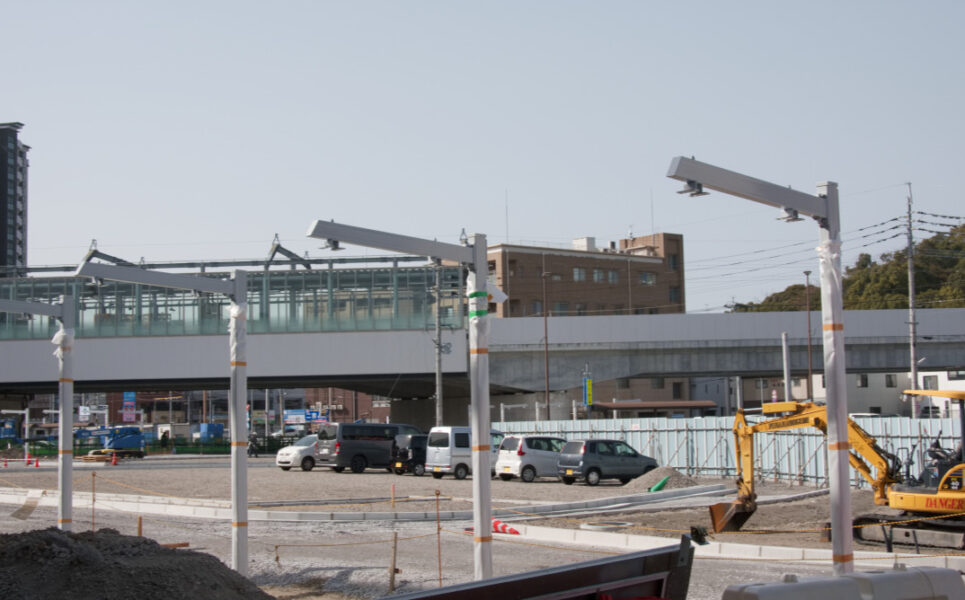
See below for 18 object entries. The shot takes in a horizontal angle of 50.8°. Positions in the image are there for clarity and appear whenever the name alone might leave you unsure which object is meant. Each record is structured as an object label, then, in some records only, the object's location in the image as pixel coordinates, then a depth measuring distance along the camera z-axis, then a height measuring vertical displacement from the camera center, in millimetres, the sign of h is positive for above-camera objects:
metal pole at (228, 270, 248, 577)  13062 -794
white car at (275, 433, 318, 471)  43562 -3488
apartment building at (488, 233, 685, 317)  89375 +8440
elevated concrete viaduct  64875 +1193
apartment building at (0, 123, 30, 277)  127688 +24039
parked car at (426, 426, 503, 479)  38469 -3025
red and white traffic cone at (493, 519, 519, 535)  19422 -3024
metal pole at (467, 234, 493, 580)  10695 -402
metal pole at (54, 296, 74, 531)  16094 -545
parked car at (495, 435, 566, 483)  37688 -3243
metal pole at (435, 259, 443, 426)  51500 -114
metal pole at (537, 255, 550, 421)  59969 +781
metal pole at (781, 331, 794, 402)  47625 -372
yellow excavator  16794 -2148
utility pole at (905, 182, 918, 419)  49209 +2444
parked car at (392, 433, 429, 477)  41125 -3434
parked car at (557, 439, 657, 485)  35750 -3308
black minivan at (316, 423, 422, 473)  41500 -2975
